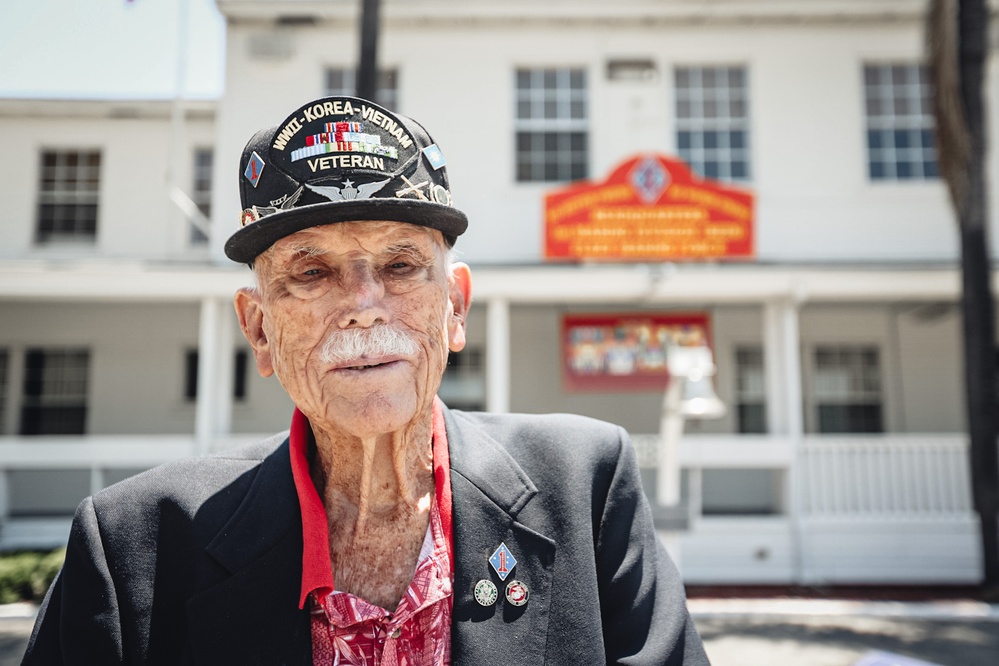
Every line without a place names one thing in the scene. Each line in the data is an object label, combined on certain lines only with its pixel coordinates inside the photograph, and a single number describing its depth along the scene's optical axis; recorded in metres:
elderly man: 1.30
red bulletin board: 9.78
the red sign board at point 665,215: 9.34
